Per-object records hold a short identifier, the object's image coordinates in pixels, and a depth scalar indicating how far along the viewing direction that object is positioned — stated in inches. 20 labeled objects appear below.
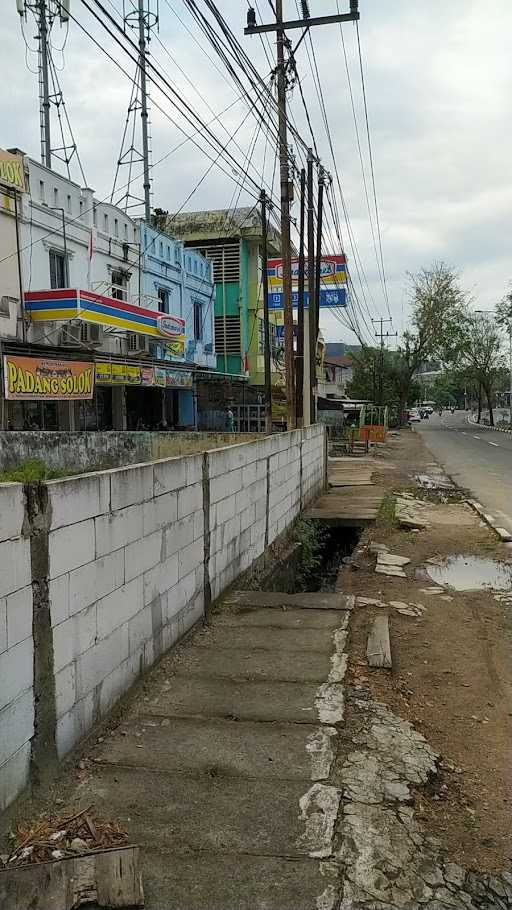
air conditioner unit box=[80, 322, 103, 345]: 596.2
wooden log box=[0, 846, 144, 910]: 102.0
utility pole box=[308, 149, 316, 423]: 697.6
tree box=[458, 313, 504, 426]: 2327.8
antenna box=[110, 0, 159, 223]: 616.8
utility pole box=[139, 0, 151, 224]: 768.9
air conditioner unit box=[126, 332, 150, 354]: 702.5
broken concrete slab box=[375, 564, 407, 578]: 344.4
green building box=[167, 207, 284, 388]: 1230.9
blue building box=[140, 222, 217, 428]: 802.2
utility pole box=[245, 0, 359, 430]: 486.3
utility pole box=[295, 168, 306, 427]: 640.5
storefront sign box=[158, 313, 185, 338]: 723.4
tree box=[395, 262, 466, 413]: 2214.6
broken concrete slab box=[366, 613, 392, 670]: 207.5
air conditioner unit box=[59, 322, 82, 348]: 584.1
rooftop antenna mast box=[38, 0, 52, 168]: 592.4
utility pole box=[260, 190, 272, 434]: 695.4
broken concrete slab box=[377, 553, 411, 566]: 368.5
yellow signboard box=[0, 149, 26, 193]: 526.3
